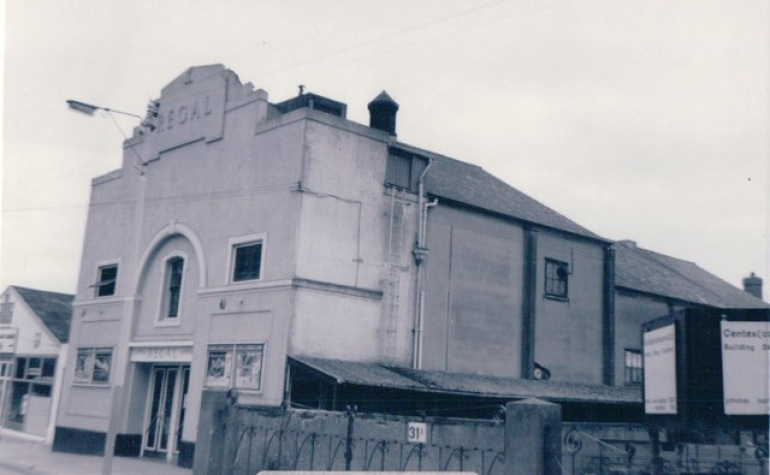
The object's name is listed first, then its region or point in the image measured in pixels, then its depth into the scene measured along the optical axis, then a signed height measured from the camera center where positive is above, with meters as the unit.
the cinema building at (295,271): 19.72 +3.93
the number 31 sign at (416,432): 14.88 -0.34
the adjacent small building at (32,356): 30.30 +1.31
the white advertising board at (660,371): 9.00 +0.70
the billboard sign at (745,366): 8.48 +0.74
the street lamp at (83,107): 16.40 +5.93
